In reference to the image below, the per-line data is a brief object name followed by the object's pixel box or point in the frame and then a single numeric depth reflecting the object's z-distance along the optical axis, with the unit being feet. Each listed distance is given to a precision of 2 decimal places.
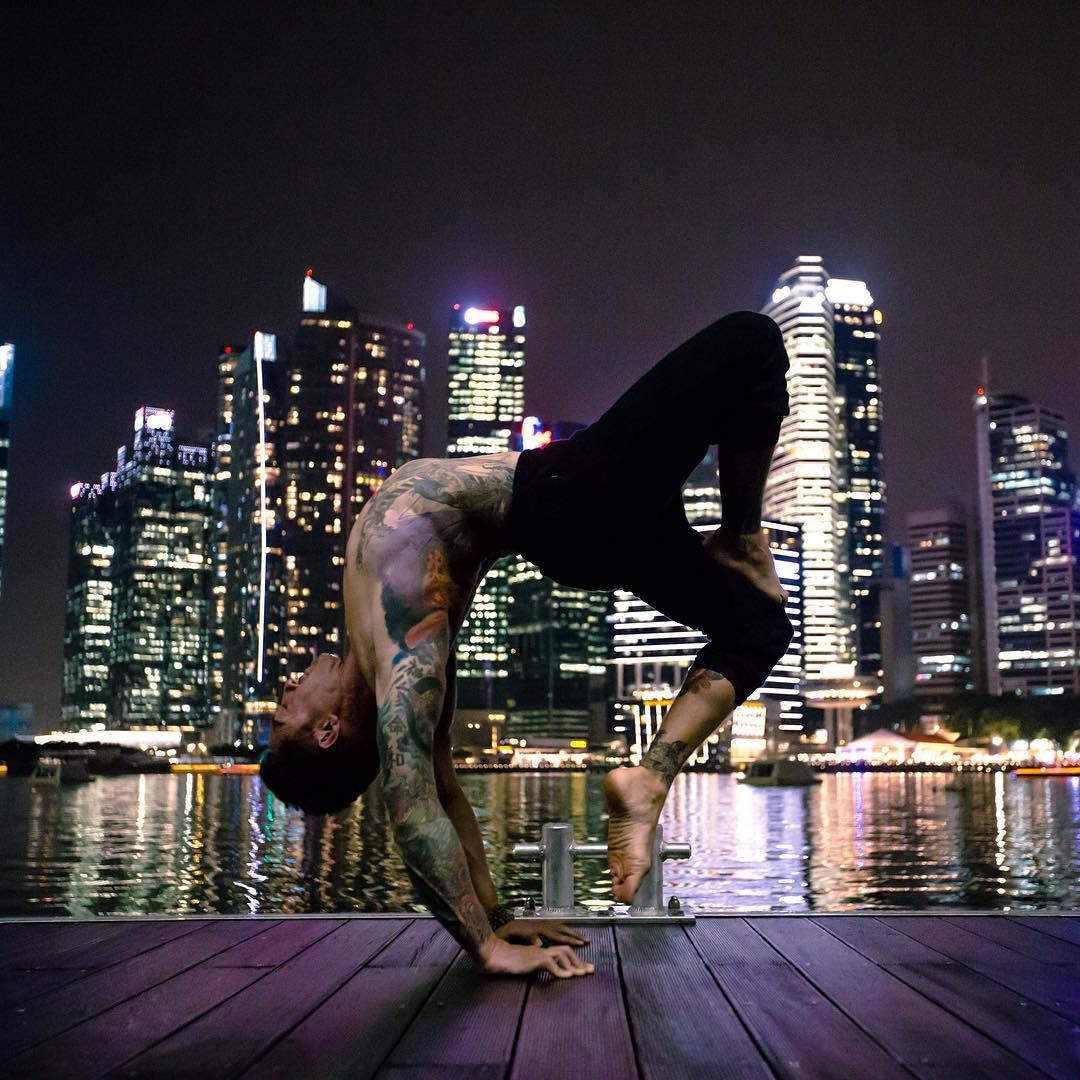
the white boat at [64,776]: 249.96
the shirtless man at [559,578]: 12.20
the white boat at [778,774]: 272.27
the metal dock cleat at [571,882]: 16.26
